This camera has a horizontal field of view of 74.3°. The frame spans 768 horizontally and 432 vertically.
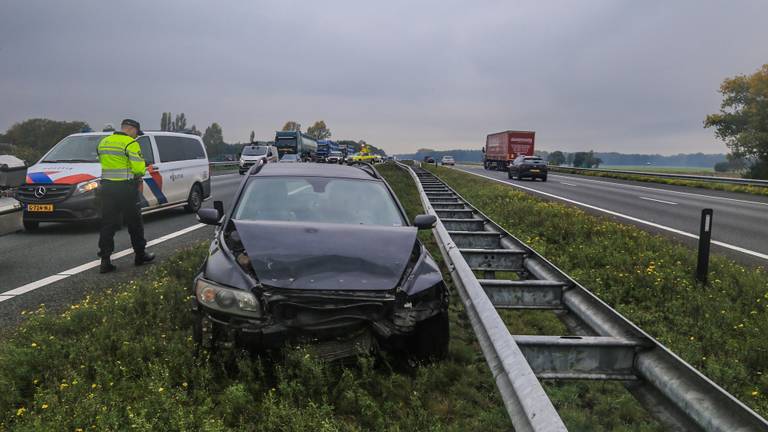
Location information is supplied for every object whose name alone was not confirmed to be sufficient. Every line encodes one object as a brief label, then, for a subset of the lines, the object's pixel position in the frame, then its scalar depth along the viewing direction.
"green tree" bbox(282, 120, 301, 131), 164.65
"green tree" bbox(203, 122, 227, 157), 157.25
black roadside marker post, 5.97
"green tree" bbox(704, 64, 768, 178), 42.53
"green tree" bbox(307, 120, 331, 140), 163.76
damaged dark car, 3.10
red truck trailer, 44.34
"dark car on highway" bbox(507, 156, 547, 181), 28.70
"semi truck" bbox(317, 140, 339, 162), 67.12
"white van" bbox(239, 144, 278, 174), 33.34
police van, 8.79
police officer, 6.54
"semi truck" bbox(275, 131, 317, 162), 45.53
